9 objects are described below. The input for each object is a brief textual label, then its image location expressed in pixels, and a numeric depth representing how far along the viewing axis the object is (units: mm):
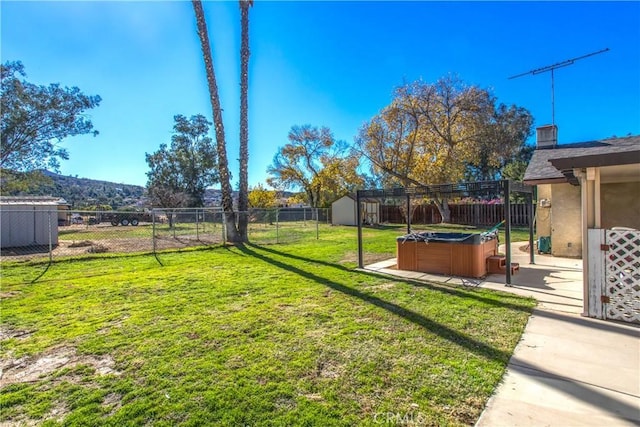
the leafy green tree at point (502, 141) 22328
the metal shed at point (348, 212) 25562
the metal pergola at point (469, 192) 5848
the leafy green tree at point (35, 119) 15250
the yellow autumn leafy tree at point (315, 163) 32562
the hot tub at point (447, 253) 6438
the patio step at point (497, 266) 6684
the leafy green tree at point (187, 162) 34562
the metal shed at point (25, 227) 11188
